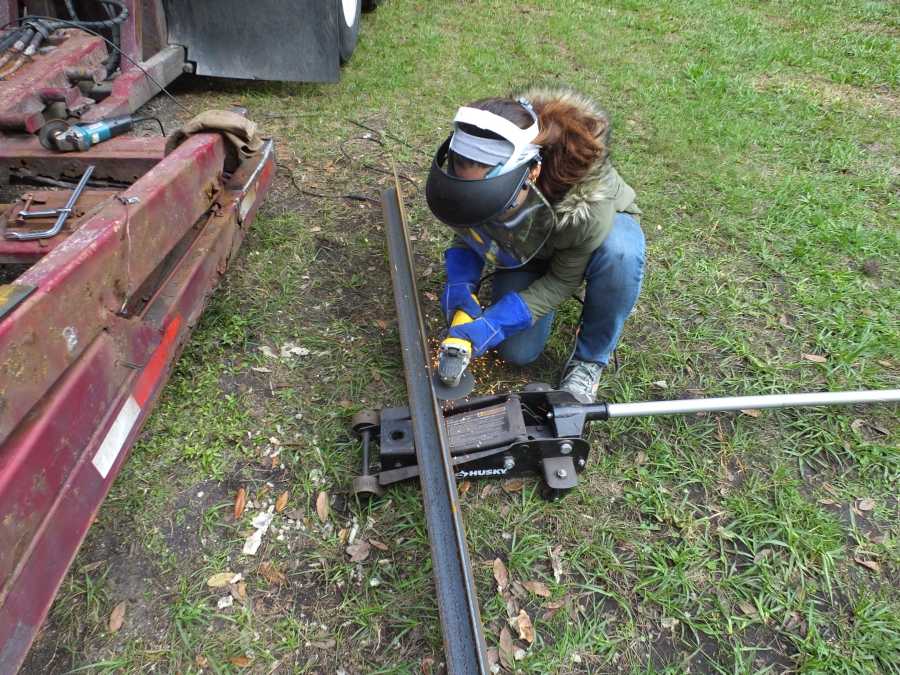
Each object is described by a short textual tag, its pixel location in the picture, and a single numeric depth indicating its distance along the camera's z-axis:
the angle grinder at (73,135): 2.69
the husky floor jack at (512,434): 2.18
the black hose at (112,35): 3.54
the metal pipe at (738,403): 2.33
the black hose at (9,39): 3.03
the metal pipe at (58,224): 1.99
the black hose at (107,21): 3.28
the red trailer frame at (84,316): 1.30
